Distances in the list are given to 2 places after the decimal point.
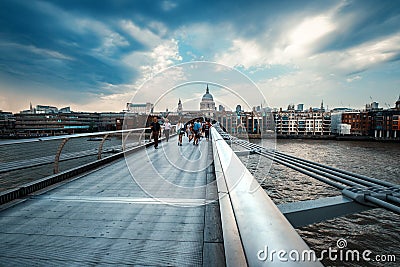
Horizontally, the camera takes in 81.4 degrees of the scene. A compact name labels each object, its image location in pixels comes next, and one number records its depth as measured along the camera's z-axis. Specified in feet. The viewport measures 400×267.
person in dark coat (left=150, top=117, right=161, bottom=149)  25.70
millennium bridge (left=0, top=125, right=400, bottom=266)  3.60
